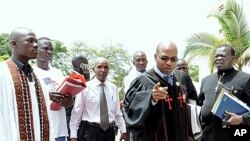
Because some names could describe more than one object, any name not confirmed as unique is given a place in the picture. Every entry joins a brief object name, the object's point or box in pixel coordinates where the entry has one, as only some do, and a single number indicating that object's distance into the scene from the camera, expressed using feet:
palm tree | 58.59
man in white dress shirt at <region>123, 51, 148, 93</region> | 24.68
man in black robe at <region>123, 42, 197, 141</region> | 13.10
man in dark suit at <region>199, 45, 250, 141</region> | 17.53
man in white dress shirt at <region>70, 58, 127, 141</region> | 20.05
